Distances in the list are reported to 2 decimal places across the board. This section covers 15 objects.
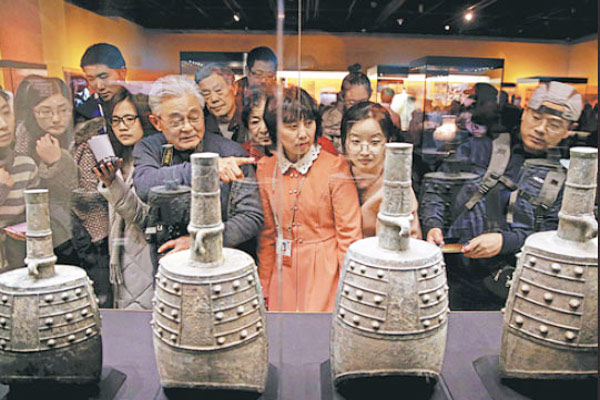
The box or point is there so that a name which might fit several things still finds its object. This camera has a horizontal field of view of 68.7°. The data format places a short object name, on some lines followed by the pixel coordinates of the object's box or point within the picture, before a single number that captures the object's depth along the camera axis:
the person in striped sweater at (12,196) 1.98
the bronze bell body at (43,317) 1.20
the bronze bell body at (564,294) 1.17
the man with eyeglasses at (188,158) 1.79
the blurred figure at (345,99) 1.79
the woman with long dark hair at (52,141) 1.90
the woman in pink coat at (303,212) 1.87
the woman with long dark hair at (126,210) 1.84
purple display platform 1.33
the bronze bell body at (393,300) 1.17
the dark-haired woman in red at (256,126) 1.81
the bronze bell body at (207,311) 1.15
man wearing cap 1.80
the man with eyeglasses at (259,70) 1.79
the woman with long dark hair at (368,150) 1.81
